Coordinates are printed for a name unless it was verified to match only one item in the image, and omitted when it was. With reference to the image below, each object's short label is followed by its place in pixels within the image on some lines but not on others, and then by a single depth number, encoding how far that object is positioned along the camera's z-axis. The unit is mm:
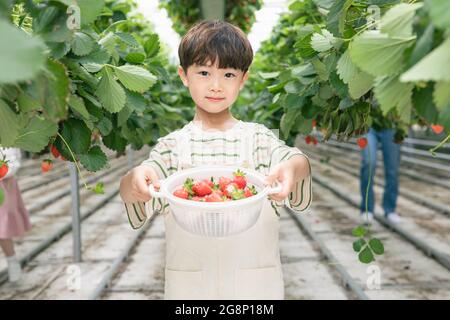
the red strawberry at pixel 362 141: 2473
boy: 1149
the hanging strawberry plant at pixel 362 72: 467
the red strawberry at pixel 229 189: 982
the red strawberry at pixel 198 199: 986
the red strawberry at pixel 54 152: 1394
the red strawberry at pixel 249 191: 993
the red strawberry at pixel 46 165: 1998
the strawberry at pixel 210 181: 1050
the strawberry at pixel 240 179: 1021
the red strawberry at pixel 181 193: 1002
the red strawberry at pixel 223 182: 1016
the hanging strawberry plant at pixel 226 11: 3482
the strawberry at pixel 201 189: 1012
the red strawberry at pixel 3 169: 1176
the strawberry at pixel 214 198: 958
